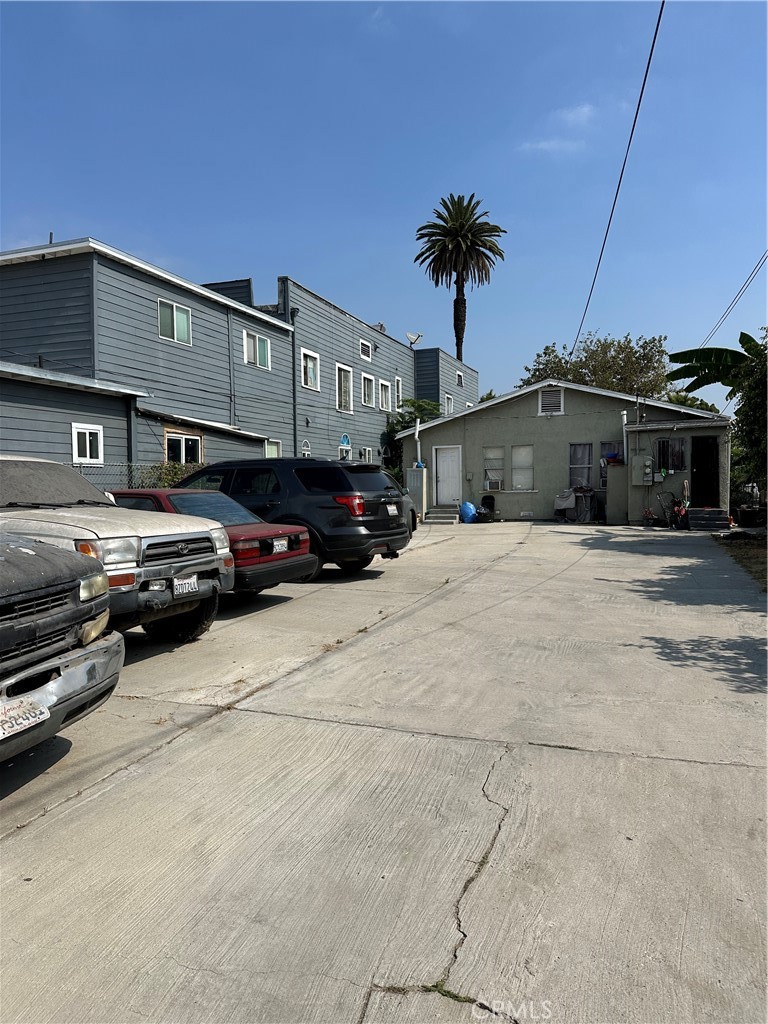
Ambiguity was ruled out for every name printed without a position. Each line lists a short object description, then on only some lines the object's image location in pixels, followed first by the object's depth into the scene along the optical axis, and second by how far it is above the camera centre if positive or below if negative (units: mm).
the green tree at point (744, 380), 14266 +2532
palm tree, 35094 +12528
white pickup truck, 5441 -392
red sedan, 7648 -480
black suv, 9961 -74
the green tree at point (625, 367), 40875 +7396
